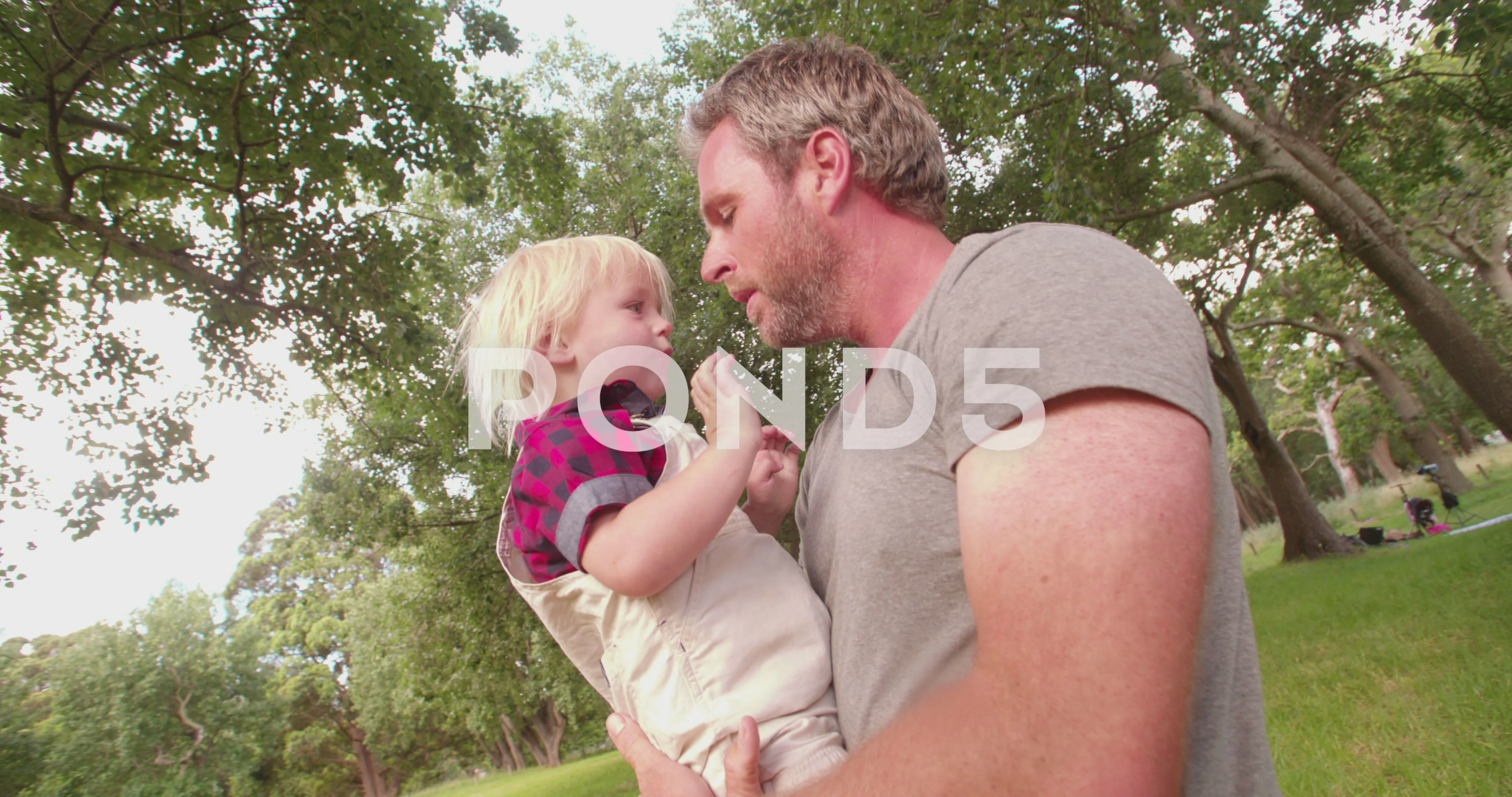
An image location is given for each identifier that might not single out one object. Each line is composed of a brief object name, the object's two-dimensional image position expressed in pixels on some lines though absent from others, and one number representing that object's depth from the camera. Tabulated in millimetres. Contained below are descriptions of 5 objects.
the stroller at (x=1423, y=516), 18594
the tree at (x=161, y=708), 31016
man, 795
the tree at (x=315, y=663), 36188
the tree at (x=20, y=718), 30281
